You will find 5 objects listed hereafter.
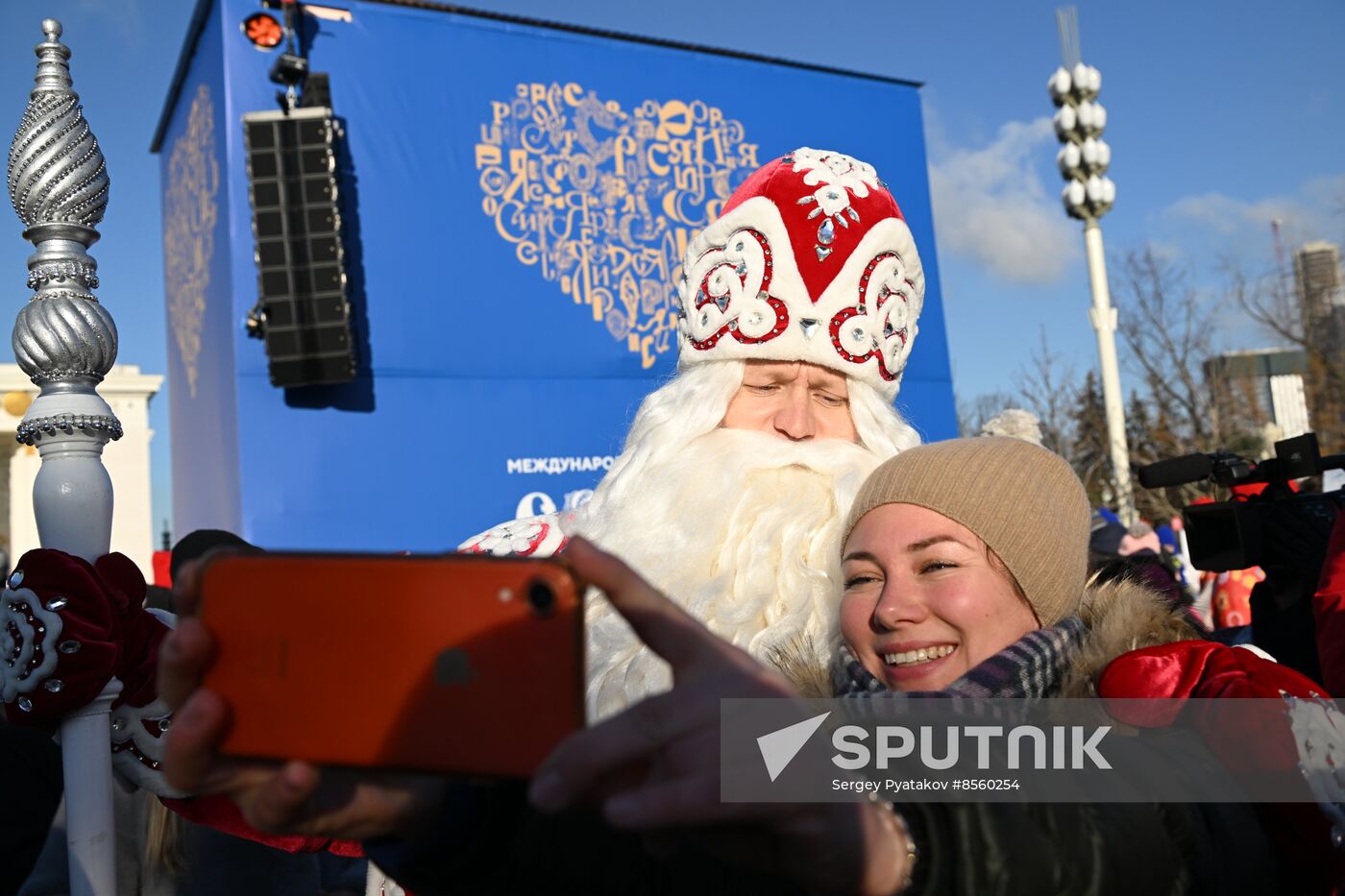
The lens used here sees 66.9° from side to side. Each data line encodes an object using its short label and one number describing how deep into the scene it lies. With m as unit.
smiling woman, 1.35
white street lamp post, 14.27
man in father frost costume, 1.97
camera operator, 2.47
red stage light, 7.57
